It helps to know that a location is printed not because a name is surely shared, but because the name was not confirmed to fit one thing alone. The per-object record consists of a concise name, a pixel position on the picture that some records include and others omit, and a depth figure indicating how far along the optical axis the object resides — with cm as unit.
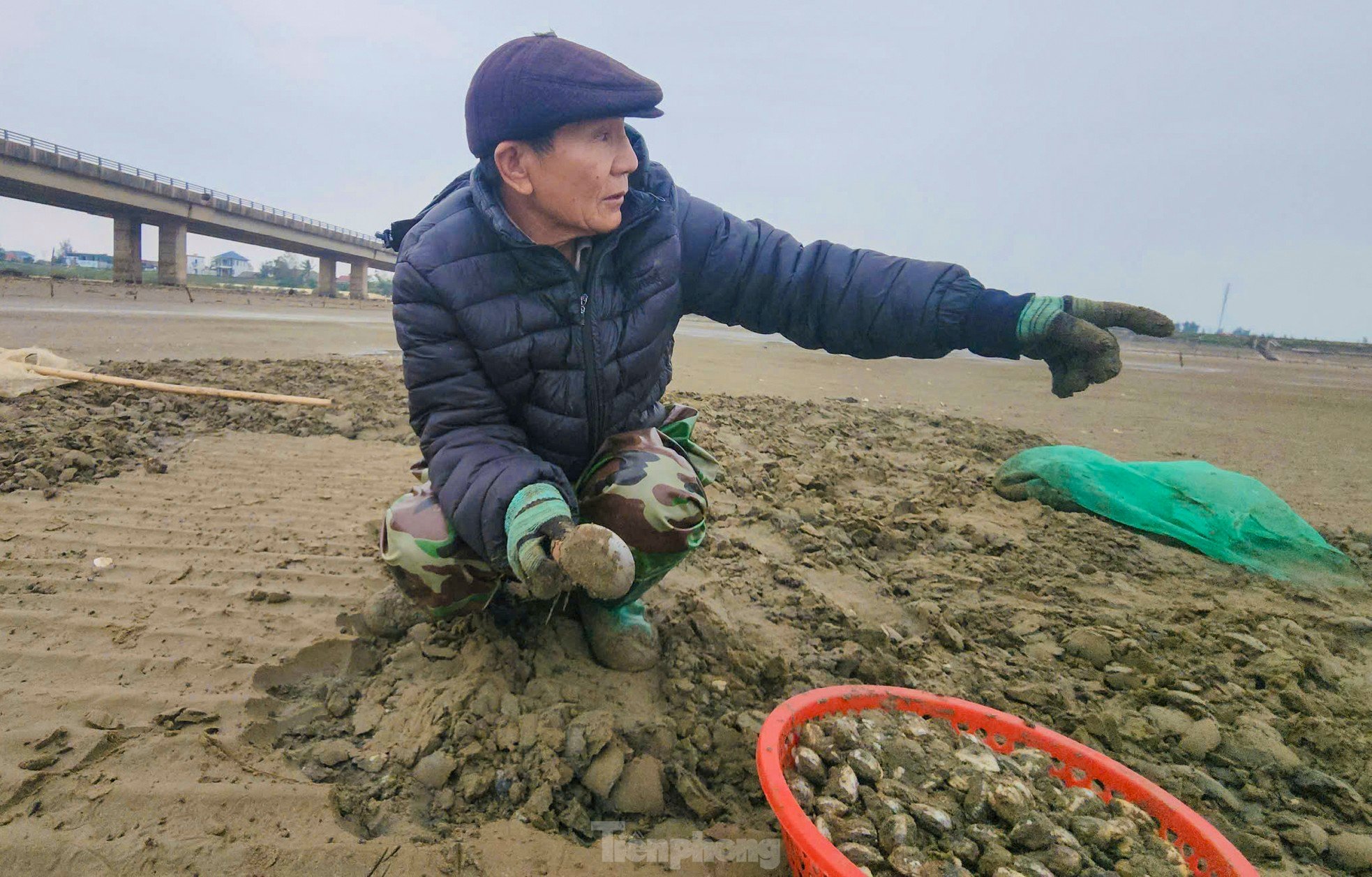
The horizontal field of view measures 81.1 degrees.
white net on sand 487
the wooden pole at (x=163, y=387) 516
